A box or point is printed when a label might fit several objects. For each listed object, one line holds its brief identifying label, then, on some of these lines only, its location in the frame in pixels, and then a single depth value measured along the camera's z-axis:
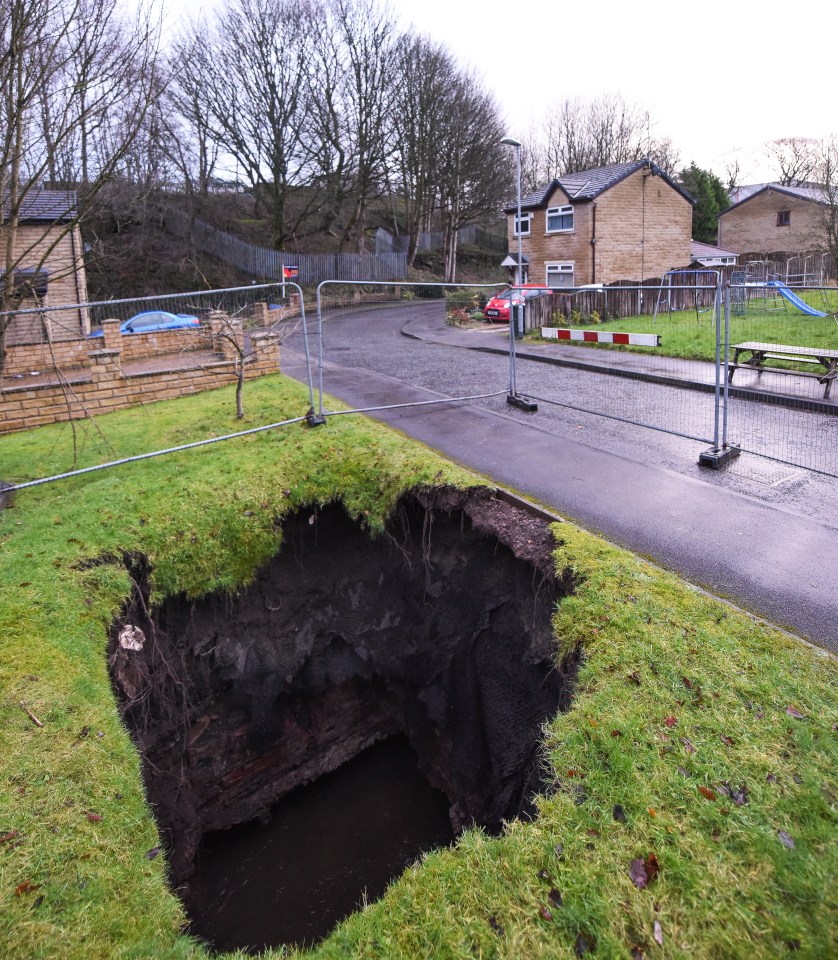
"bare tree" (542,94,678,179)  55.78
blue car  19.22
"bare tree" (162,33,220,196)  33.66
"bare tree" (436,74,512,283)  39.59
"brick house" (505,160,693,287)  27.97
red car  24.05
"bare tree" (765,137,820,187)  52.78
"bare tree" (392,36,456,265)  37.38
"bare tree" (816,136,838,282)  20.83
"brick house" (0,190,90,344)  15.74
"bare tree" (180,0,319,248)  34.34
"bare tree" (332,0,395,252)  36.06
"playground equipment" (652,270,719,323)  17.08
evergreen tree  47.77
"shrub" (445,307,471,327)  23.94
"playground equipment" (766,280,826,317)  13.34
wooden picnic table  10.94
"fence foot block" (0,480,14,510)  6.95
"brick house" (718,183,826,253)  38.97
